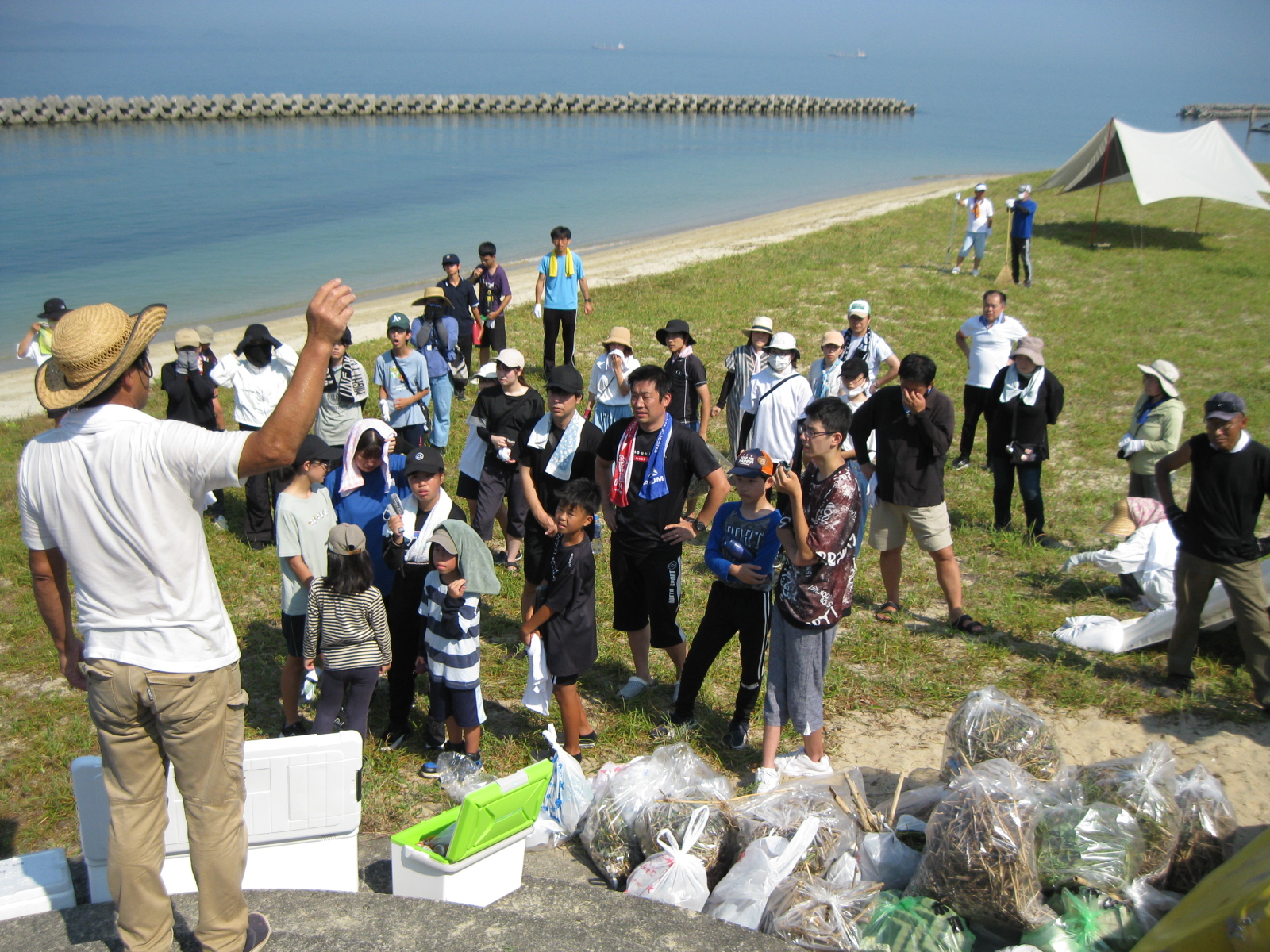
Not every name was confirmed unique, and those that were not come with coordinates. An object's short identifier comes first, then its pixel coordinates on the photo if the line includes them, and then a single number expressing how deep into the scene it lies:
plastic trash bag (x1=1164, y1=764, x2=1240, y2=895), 3.67
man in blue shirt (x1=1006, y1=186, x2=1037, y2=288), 17.47
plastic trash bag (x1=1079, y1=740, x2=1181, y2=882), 3.62
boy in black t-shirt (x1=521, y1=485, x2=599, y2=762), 4.83
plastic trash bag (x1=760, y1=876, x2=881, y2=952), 3.36
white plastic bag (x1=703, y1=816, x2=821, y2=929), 3.55
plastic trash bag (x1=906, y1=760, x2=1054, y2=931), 3.29
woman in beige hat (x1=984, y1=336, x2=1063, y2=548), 7.66
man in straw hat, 2.61
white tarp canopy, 21.48
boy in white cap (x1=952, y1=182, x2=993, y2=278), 18.88
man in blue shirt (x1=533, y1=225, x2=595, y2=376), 11.98
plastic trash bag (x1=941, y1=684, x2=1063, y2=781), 4.04
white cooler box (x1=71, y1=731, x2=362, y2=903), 3.41
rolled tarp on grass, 5.74
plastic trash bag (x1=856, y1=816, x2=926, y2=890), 3.69
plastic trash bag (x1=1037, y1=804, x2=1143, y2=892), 3.42
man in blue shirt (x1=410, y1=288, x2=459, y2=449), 9.47
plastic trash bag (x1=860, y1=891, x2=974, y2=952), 3.25
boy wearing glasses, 4.48
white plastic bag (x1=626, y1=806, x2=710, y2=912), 3.65
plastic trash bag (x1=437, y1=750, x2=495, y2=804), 4.75
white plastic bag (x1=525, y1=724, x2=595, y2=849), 4.21
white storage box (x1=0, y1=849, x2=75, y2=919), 3.29
